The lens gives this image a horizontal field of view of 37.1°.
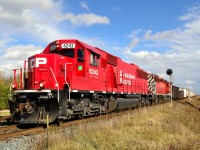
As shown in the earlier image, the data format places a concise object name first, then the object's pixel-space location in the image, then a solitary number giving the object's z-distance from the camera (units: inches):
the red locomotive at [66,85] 474.3
